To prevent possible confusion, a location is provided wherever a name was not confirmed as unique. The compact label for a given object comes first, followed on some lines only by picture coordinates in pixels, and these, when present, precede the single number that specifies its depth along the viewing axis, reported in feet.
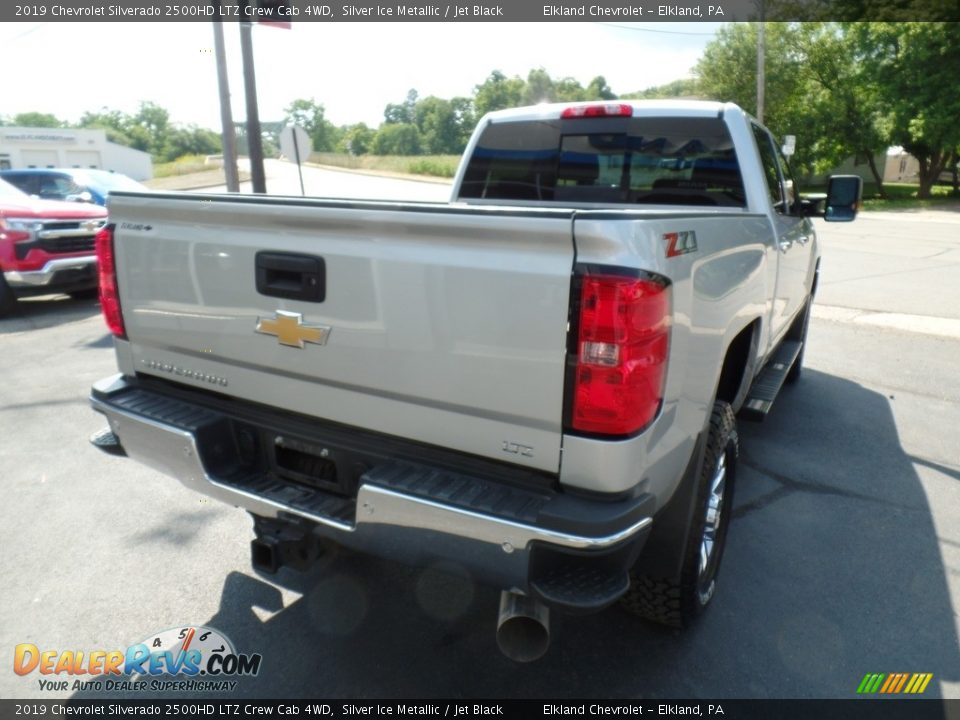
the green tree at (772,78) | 127.88
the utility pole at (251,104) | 39.86
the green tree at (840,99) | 111.04
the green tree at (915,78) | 94.32
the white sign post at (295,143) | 37.81
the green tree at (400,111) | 495.00
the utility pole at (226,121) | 43.27
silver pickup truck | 6.16
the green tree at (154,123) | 446.60
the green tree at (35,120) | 459.36
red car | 27.53
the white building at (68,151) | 180.75
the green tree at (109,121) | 449.48
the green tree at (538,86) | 356.30
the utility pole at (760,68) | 103.35
